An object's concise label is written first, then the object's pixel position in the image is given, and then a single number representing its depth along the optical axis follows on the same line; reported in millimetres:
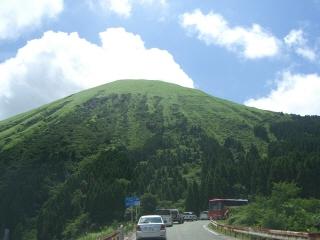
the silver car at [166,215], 62531
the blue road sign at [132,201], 52900
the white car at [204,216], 100012
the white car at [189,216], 94931
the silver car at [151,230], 33656
